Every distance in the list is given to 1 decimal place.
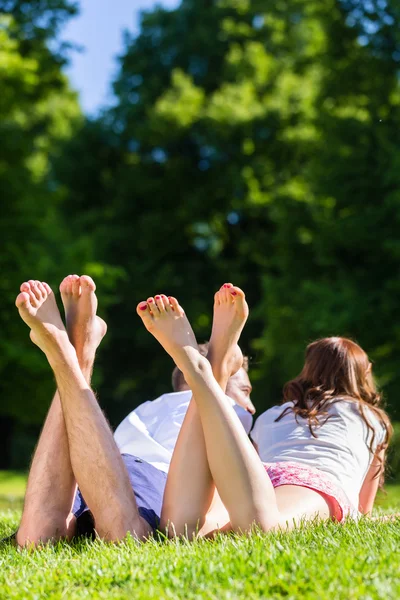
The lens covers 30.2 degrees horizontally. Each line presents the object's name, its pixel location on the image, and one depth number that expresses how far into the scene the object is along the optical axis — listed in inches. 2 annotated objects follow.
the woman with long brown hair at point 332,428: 134.0
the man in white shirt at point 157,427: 143.1
